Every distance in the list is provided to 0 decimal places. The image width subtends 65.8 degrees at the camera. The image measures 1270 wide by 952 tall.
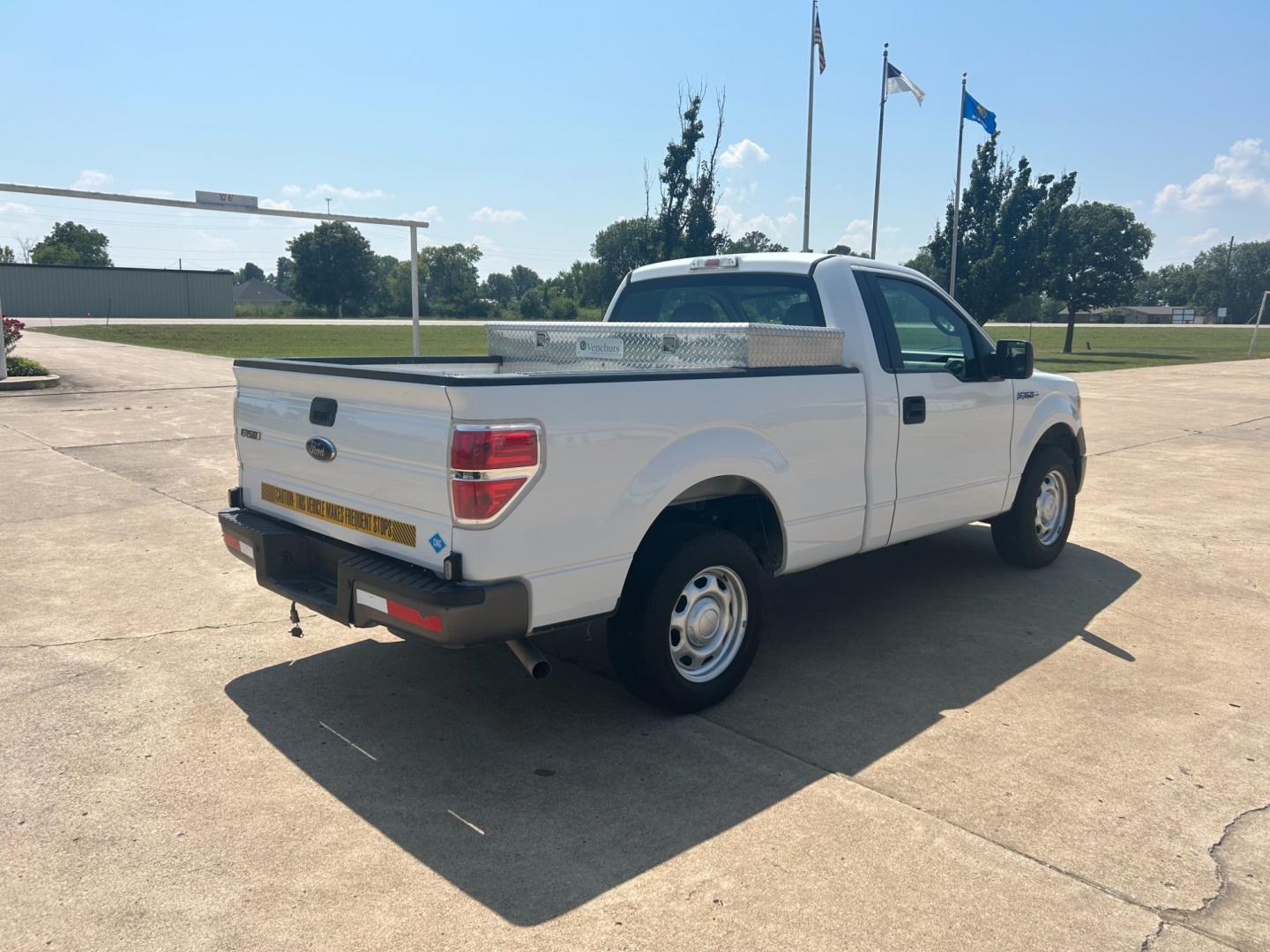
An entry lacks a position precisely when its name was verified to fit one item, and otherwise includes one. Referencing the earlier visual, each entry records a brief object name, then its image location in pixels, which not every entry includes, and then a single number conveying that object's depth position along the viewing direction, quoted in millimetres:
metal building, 61812
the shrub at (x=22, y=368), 17875
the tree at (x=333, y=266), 98250
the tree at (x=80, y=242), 100375
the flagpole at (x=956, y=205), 37062
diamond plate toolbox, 4340
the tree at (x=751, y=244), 29019
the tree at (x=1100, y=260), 39969
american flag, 27797
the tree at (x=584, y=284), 66375
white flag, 29938
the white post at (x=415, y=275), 17703
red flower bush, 18742
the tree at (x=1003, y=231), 38188
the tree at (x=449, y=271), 111875
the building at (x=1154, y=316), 128875
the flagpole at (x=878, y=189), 31438
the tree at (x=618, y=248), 26844
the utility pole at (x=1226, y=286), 129425
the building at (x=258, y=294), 126250
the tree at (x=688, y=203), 26312
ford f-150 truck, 3342
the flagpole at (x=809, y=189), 27281
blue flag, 33844
